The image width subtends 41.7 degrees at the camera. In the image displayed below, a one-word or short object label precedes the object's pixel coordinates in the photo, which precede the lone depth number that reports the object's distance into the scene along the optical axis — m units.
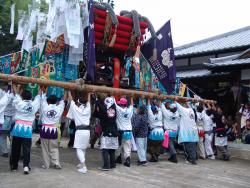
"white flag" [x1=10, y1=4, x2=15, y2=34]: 11.36
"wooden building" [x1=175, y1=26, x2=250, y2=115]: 12.84
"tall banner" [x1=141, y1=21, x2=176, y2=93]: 11.48
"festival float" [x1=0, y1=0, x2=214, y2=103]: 9.14
